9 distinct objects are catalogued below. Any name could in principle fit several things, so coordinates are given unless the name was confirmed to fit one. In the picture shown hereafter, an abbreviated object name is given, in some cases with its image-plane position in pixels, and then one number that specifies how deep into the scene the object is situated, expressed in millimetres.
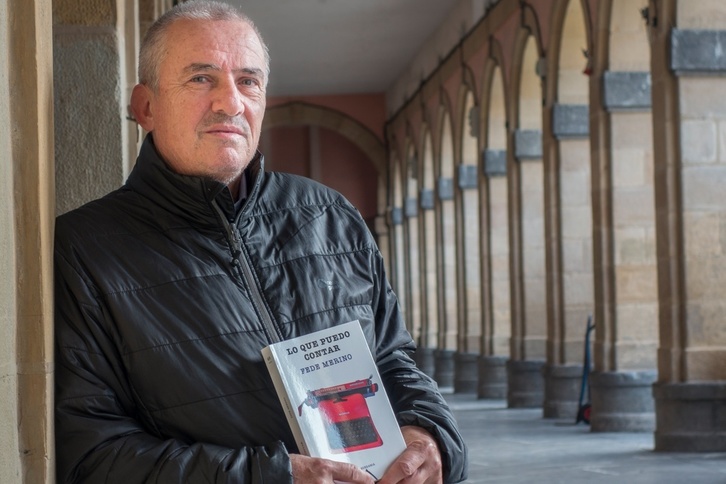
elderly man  2322
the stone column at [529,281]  17984
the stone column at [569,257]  15680
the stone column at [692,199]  11164
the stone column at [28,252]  2178
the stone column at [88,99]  3906
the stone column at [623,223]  13414
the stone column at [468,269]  23062
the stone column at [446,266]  25891
